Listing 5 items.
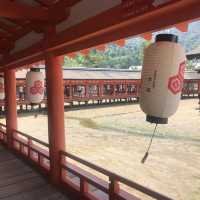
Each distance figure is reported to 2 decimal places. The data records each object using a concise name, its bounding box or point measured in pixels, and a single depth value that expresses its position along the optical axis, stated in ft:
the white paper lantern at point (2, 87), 24.30
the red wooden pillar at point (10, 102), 21.02
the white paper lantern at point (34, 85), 17.75
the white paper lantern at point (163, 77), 7.32
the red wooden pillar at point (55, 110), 13.64
